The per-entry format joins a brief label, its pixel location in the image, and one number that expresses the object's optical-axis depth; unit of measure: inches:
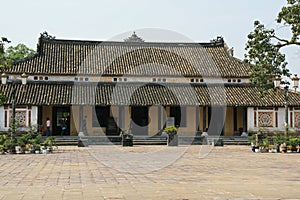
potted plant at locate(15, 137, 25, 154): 760.3
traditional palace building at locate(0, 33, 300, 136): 1137.4
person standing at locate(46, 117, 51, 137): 1120.2
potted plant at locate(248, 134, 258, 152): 842.8
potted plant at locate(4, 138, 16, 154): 753.6
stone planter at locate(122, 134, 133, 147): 994.2
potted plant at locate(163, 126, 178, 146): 999.3
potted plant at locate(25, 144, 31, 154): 762.2
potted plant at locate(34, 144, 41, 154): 761.6
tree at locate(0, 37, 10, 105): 800.2
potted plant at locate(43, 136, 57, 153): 777.6
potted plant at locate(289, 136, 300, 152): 828.0
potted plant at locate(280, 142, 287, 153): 824.9
